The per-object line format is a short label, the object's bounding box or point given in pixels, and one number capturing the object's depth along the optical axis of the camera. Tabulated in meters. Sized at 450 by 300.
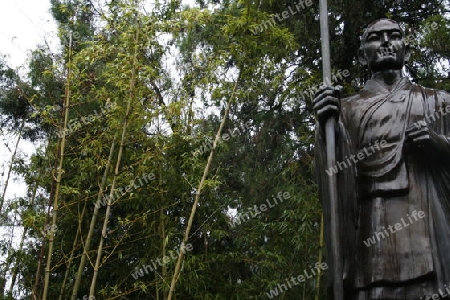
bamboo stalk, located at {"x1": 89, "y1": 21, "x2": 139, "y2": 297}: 5.70
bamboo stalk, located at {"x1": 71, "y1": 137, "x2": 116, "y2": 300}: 5.84
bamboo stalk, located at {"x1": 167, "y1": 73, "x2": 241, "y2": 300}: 5.73
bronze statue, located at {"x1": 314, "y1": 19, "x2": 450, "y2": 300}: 3.05
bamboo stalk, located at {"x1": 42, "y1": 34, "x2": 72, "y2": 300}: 5.75
